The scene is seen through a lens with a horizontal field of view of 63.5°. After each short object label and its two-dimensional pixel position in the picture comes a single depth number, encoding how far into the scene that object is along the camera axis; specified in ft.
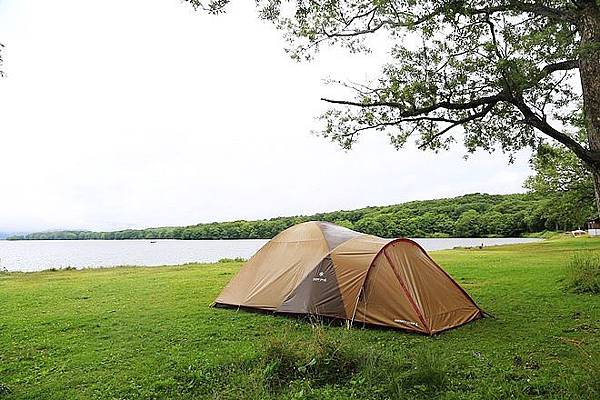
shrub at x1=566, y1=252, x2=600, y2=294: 39.09
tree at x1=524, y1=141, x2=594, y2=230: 94.43
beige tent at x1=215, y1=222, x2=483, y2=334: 27.81
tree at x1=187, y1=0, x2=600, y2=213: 22.06
